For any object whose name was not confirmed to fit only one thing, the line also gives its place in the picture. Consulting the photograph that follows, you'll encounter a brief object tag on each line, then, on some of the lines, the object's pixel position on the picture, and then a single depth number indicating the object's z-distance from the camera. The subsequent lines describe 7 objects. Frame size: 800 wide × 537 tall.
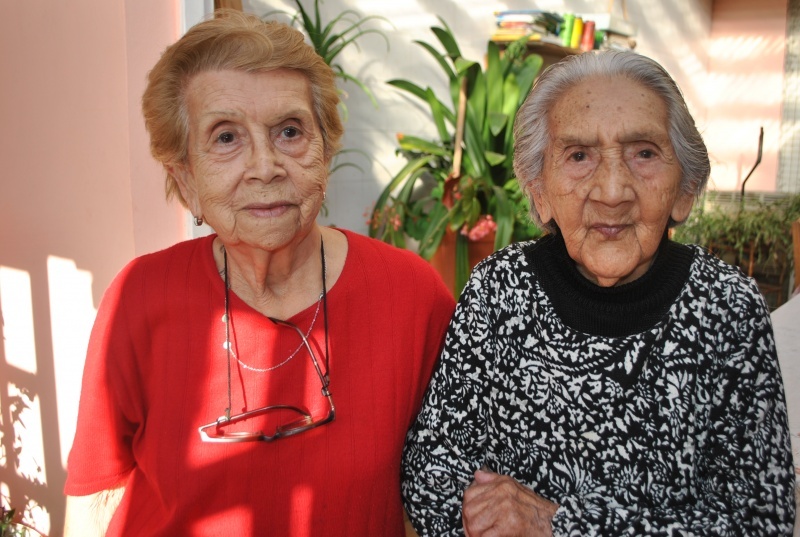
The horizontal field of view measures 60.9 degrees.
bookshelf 4.61
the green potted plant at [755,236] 5.49
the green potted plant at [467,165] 3.52
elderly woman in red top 1.25
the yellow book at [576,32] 4.86
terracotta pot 3.59
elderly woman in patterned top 1.04
